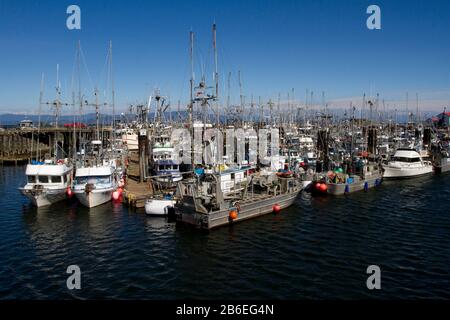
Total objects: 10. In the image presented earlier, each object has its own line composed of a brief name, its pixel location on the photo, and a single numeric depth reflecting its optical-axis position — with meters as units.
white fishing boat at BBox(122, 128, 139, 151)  81.74
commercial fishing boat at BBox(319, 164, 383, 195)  42.38
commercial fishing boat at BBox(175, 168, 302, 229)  29.13
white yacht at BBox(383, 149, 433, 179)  53.09
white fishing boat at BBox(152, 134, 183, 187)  40.21
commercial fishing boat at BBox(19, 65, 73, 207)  35.47
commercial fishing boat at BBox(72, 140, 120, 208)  35.25
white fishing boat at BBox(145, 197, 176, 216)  32.09
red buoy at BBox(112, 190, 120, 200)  36.92
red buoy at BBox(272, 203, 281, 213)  34.00
